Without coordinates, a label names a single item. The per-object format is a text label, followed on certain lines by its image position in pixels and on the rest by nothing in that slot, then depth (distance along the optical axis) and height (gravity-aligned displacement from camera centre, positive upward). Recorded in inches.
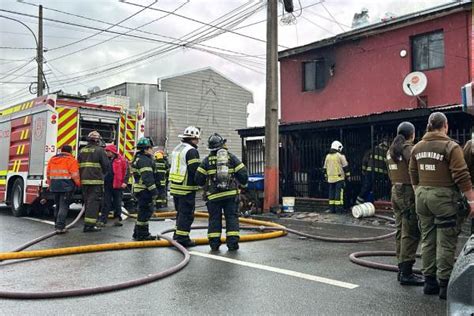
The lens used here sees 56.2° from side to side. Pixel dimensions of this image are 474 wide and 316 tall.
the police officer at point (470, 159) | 162.6 +5.5
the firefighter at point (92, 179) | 337.1 -4.0
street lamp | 864.9 +211.5
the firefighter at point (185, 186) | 270.8 -7.4
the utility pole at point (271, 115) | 469.4 +62.3
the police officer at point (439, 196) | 159.8 -8.2
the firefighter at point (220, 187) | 261.0 -7.7
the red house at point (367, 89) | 475.5 +116.0
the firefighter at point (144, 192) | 293.6 -12.2
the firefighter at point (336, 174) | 450.6 -0.1
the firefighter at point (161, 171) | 503.5 +3.2
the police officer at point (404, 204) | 187.3 -13.2
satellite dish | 536.4 +110.9
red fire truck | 417.1 +39.1
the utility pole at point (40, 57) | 863.7 +229.3
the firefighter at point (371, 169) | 442.3 +4.9
